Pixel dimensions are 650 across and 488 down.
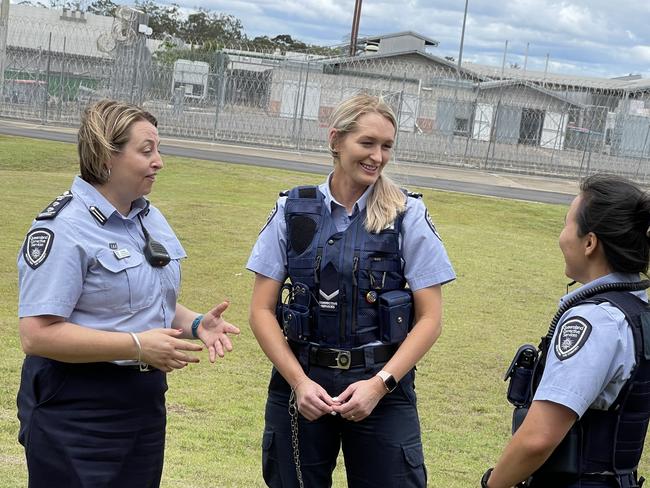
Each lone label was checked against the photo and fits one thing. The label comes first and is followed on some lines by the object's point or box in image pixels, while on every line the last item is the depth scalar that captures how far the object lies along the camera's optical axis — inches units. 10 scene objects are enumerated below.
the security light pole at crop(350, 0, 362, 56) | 1814.7
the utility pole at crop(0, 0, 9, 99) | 944.3
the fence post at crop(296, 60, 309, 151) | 1005.2
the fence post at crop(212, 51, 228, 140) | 1016.9
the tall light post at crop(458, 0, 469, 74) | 1899.6
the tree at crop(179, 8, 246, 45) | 2674.7
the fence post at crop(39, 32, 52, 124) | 1046.5
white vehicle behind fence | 1036.5
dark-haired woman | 98.1
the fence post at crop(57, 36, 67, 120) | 1065.6
